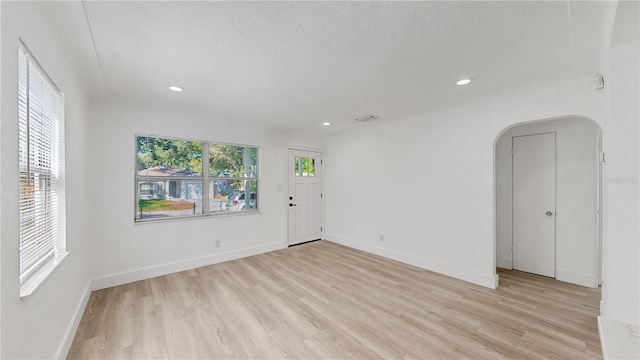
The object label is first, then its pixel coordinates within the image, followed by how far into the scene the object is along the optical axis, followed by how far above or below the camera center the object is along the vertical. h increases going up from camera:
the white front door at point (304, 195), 5.09 -0.33
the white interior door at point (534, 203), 3.38 -0.35
